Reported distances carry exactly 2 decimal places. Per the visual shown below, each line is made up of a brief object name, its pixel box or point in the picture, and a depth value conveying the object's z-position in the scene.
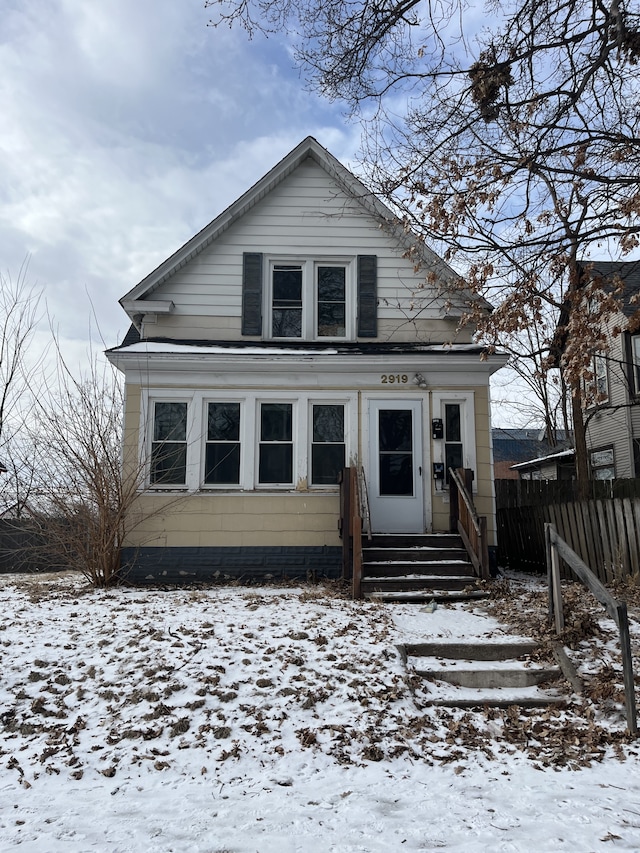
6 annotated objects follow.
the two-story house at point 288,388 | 10.77
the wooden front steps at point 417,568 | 8.95
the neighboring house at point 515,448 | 35.25
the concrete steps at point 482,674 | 5.52
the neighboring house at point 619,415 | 20.48
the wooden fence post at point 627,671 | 4.83
